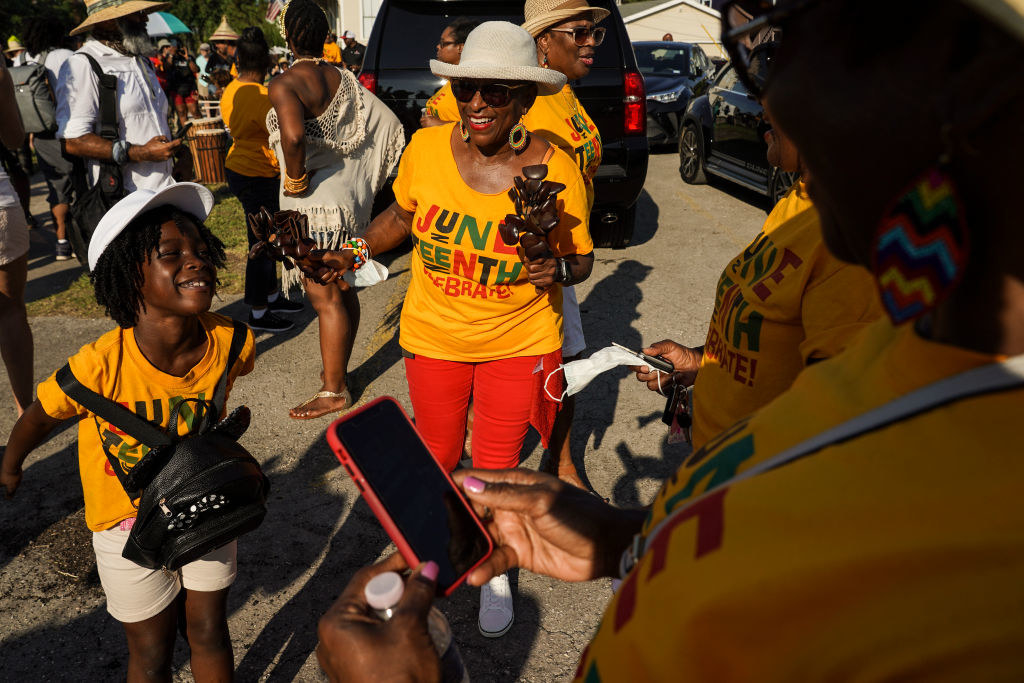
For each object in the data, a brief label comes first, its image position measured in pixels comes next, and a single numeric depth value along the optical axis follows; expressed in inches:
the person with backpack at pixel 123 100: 169.0
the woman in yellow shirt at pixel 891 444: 26.0
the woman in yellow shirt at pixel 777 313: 64.5
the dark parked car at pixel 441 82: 243.0
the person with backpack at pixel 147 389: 86.2
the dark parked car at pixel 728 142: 326.6
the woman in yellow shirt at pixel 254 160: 209.9
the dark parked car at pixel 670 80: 454.6
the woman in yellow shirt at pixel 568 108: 145.3
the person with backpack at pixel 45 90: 220.8
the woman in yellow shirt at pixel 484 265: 108.5
